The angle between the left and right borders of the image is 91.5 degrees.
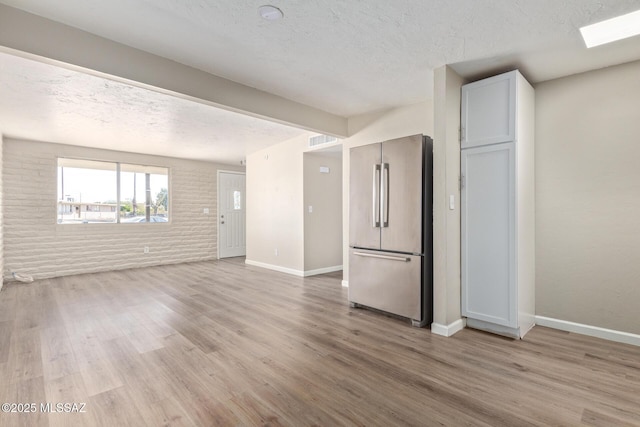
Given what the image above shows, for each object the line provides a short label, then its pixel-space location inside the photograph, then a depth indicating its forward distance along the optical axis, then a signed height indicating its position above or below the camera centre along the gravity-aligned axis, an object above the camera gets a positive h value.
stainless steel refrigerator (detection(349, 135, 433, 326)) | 3.20 -0.19
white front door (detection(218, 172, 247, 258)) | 8.05 -0.07
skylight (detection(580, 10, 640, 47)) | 2.22 +1.35
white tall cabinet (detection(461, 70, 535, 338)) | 2.87 +0.05
